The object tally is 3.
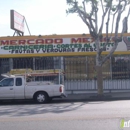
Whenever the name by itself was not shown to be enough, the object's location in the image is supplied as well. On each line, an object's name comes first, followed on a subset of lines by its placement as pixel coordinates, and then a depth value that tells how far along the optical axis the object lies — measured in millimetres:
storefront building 24328
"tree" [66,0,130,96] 20547
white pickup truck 18734
